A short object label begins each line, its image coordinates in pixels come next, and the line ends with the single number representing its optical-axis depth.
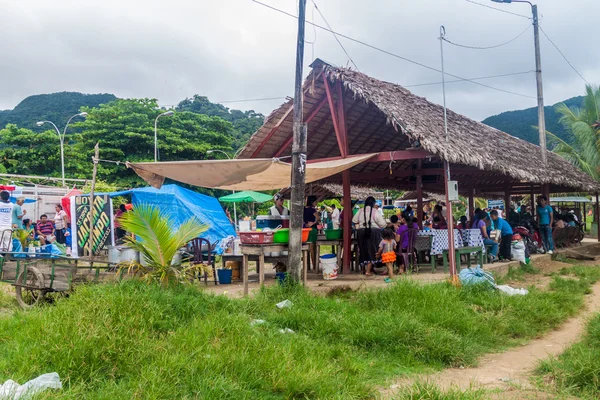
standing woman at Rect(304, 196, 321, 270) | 10.02
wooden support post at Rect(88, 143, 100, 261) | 8.26
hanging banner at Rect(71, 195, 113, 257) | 11.95
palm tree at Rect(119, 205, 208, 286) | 5.97
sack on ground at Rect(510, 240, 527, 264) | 10.78
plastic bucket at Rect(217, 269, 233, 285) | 9.20
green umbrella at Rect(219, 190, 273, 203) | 17.03
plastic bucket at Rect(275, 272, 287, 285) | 7.91
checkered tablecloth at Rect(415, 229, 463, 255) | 9.49
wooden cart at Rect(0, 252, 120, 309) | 6.47
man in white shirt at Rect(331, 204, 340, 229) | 17.50
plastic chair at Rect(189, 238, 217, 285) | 8.87
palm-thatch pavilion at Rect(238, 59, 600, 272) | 8.53
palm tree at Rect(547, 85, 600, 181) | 18.22
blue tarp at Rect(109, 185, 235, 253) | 15.16
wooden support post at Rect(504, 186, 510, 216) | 16.72
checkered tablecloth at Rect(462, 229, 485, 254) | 9.87
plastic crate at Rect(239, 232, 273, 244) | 7.29
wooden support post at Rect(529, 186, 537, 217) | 17.55
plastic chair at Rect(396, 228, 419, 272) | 9.24
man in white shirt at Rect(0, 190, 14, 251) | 9.54
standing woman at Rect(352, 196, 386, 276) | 9.53
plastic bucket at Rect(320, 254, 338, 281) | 8.84
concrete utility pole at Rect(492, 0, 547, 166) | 14.19
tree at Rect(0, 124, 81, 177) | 30.75
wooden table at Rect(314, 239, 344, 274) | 9.53
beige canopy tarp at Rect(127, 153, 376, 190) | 8.00
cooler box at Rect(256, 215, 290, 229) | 9.79
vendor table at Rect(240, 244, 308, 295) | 7.25
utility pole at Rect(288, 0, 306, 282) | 7.09
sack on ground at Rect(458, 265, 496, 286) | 7.63
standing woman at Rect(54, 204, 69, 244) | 16.61
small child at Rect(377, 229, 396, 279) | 8.65
